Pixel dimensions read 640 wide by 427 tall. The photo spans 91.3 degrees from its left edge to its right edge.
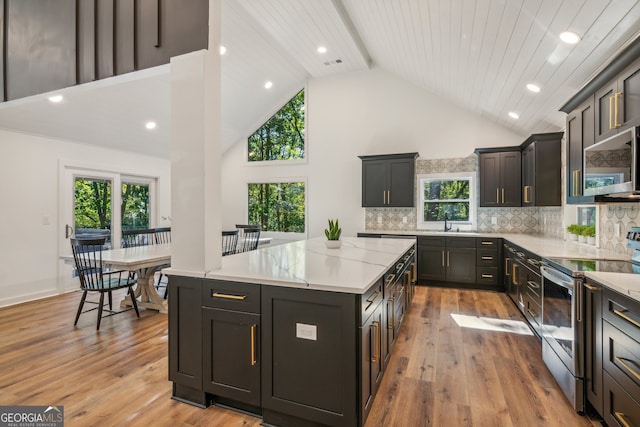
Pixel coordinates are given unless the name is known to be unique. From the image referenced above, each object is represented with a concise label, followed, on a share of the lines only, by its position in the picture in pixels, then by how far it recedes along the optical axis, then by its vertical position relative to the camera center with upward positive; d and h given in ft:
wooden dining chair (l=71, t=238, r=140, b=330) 10.85 -1.97
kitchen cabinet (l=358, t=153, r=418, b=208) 17.65 +2.01
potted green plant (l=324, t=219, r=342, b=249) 10.12 -0.73
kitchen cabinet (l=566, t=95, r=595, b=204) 8.40 +2.10
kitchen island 5.48 -2.41
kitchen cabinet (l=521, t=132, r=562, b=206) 13.32 +2.05
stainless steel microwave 6.40 +1.19
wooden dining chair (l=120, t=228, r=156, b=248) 14.35 -1.16
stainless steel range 6.49 -2.29
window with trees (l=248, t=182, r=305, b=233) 21.62 +0.62
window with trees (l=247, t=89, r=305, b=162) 21.63 +5.57
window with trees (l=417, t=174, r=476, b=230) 17.76 +0.84
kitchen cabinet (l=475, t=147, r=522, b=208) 15.71 +2.01
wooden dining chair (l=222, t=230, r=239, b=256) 13.75 -1.24
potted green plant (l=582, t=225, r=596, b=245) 10.68 -0.60
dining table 10.83 -1.76
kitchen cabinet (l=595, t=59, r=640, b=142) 6.40 +2.53
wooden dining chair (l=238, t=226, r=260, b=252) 14.80 -1.22
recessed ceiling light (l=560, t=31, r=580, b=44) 7.39 +4.30
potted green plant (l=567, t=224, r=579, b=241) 11.58 -0.60
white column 6.69 +1.16
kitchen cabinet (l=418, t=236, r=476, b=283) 15.81 -2.25
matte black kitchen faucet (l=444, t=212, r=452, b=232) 17.84 -0.50
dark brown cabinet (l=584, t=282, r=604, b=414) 5.94 -2.54
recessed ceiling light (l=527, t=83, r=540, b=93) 10.77 +4.49
